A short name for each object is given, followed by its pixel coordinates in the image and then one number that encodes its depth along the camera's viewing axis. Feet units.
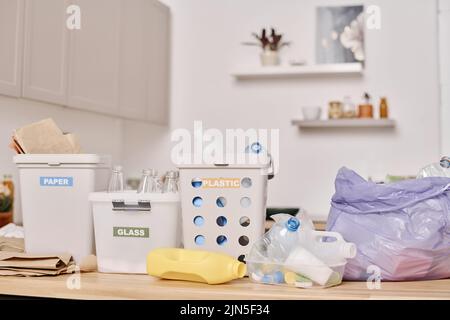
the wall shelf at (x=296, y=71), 11.81
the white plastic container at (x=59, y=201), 4.72
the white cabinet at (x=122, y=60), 10.24
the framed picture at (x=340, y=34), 12.15
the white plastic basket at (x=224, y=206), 4.49
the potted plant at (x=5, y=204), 8.23
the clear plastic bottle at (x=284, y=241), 4.05
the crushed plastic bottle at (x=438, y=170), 4.70
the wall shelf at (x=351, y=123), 11.69
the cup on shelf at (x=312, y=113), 12.07
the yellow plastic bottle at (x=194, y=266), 3.95
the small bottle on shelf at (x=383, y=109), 11.85
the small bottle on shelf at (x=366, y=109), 11.84
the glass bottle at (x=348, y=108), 11.90
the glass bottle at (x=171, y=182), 4.80
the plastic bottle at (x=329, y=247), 3.92
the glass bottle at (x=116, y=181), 4.78
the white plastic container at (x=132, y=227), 4.42
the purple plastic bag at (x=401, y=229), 4.05
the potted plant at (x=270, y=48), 12.39
